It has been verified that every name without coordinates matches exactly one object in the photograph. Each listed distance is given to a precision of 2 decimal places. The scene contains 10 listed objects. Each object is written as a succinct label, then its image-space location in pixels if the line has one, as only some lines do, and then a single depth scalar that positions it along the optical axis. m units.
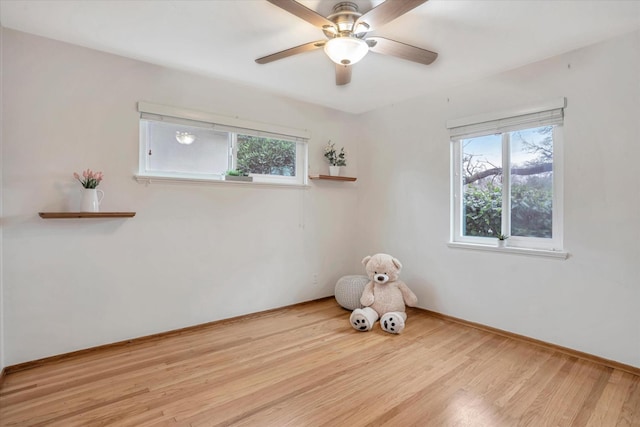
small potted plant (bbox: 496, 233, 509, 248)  2.96
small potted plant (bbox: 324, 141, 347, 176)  3.98
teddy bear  3.02
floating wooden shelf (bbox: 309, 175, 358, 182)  3.81
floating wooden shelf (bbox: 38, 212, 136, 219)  2.30
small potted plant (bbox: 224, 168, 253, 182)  3.27
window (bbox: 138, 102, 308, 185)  2.90
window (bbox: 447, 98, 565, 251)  2.71
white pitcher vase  2.43
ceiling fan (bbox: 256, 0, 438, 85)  1.69
